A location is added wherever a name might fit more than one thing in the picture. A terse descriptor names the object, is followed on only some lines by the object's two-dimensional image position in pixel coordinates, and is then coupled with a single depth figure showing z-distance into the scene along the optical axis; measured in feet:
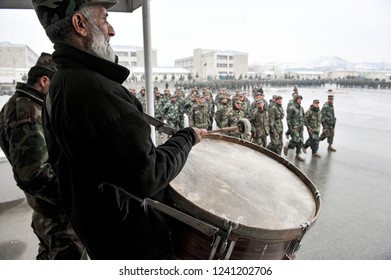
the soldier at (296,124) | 21.36
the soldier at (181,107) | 30.66
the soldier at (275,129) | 20.99
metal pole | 9.97
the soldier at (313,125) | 21.65
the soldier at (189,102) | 30.27
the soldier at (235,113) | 21.96
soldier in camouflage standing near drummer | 4.85
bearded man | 2.64
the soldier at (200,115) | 25.41
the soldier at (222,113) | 23.04
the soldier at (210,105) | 27.81
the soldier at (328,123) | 23.31
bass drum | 3.51
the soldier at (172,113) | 29.27
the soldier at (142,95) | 30.85
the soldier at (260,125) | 20.40
